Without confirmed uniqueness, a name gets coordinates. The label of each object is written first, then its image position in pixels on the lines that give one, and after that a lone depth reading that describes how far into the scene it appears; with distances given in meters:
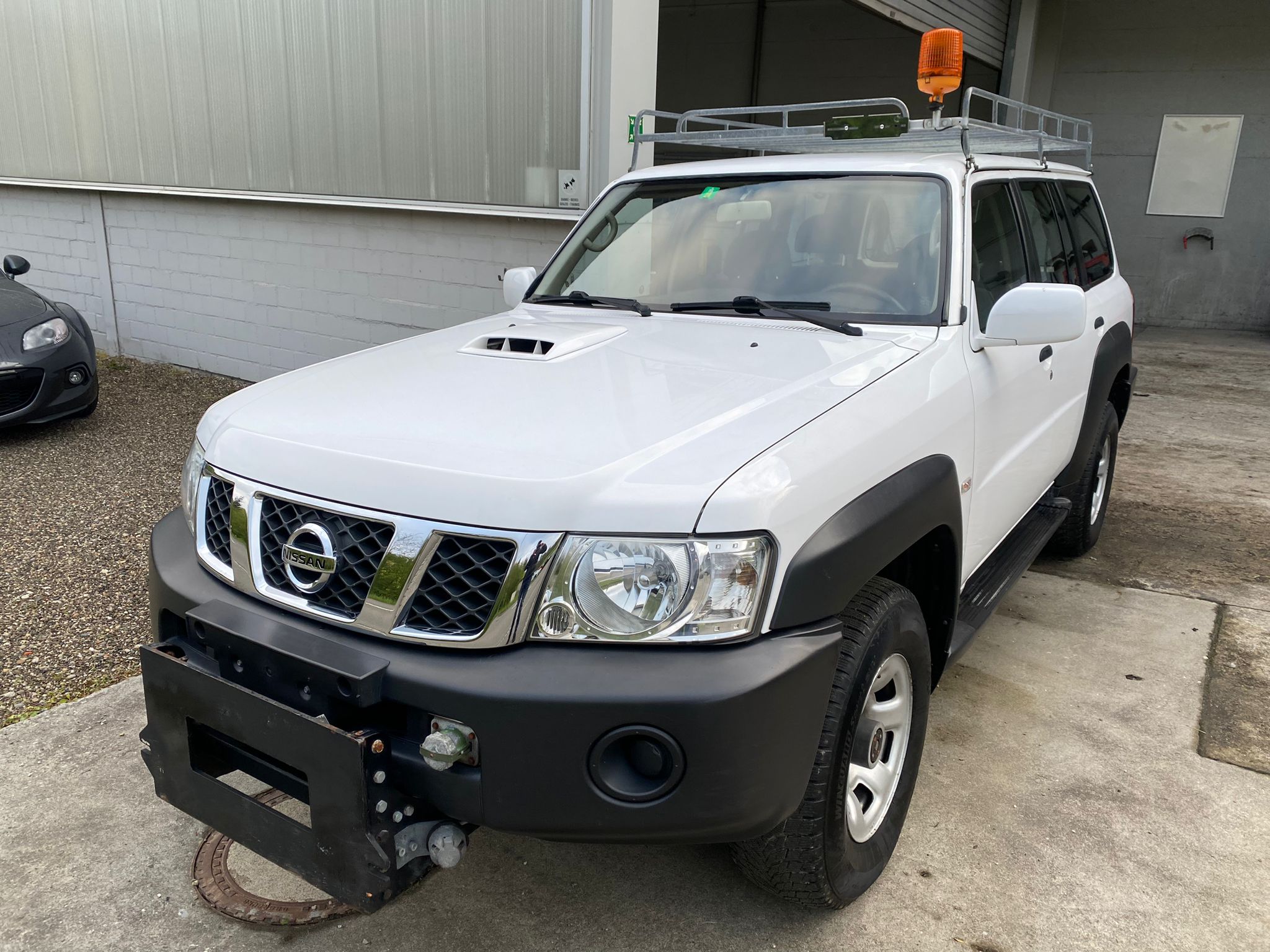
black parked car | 6.43
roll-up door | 9.55
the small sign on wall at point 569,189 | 6.14
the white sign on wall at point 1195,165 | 12.71
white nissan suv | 1.84
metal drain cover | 2.44
